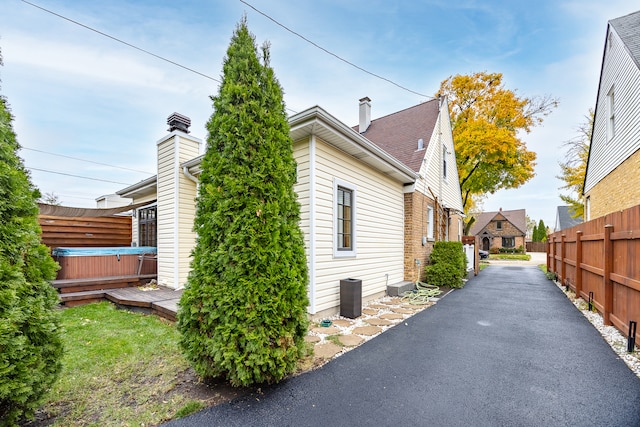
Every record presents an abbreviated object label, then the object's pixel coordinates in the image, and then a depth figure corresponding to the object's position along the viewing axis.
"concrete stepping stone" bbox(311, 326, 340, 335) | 4.66
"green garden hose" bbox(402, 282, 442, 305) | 7.08
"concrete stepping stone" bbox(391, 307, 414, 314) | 6.05
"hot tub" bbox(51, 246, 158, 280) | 6.87
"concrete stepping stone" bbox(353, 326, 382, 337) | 4.66
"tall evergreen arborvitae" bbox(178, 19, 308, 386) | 2.78
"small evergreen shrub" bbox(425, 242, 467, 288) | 8.95
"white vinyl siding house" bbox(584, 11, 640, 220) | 7.51
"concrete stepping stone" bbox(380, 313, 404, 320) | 5.59
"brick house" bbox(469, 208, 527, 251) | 37.19
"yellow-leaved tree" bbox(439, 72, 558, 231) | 14.59
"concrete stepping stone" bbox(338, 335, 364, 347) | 4.19
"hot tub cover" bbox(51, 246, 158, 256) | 6.89
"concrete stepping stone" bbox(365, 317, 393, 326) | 5.19
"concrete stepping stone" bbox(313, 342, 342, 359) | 3.75
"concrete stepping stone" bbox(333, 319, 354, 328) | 5.06
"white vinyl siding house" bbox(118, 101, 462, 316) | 5.14
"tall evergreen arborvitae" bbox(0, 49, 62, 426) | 1.88
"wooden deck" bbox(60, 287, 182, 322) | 5.39
